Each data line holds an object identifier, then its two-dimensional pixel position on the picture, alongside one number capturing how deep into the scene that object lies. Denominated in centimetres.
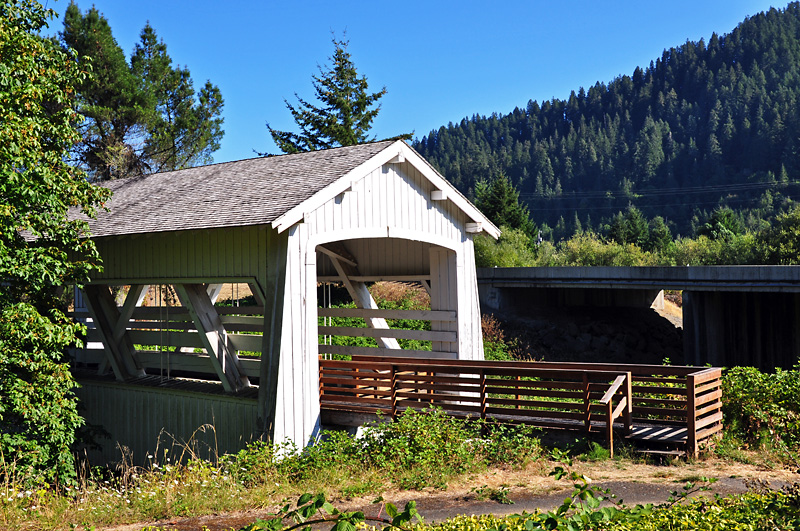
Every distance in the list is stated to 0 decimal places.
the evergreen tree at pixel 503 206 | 3997
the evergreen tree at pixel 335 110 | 3288
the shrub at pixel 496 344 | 2241
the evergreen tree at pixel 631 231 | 4809
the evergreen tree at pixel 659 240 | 4682
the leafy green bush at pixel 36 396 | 848
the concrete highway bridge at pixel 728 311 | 2005
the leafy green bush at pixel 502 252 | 3106
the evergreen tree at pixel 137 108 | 2619
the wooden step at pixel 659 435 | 904
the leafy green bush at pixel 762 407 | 939
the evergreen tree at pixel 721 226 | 4391
